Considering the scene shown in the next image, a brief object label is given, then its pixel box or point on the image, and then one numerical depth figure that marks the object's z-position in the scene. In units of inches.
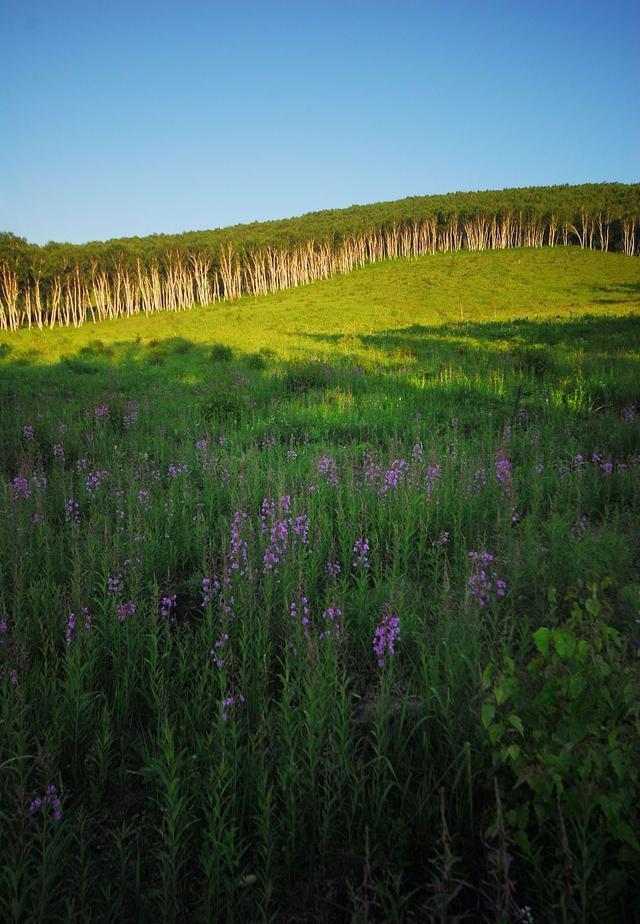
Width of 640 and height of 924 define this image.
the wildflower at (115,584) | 127.3
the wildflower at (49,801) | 70.0
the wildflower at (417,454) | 234.4
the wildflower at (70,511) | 189.5
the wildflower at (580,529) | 155.7
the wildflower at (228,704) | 86.9
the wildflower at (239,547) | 142.6
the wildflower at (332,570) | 137.2
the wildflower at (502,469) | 182.9
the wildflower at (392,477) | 197.4
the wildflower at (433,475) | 203.5
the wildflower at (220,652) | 98.7
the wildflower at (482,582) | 112.0
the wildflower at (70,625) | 106.3
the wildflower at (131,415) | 363.9
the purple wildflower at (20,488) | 207.9
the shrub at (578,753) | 64.1
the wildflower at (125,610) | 119.0
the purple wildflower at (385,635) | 92.1
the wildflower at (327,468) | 227.9
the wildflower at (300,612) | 108.9
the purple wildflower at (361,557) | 139.3
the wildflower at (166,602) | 113.9
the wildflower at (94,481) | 224.1
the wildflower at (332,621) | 94.8
